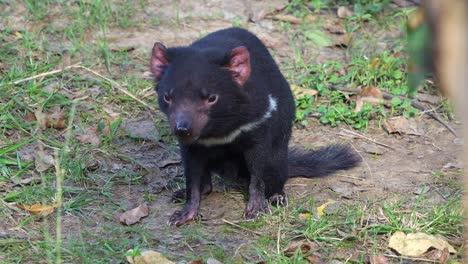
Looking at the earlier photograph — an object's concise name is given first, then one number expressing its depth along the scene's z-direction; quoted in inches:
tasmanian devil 282.7
